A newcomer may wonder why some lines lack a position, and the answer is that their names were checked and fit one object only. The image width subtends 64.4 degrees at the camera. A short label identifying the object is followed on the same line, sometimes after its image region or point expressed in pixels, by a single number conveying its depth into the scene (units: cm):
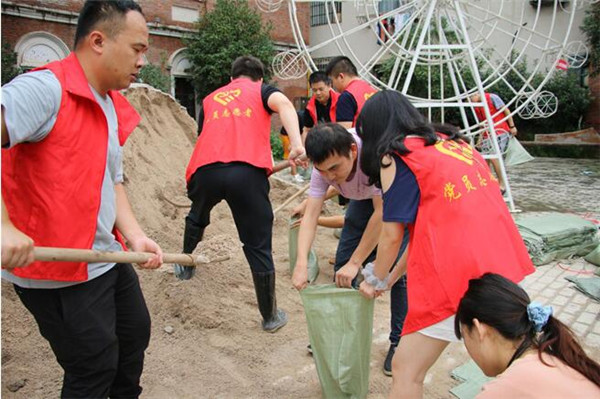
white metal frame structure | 530
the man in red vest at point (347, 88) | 389
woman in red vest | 157
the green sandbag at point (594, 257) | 411
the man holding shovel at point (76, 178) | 135
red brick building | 1175
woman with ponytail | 112
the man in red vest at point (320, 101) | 458
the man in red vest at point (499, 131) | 618
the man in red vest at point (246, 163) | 272
